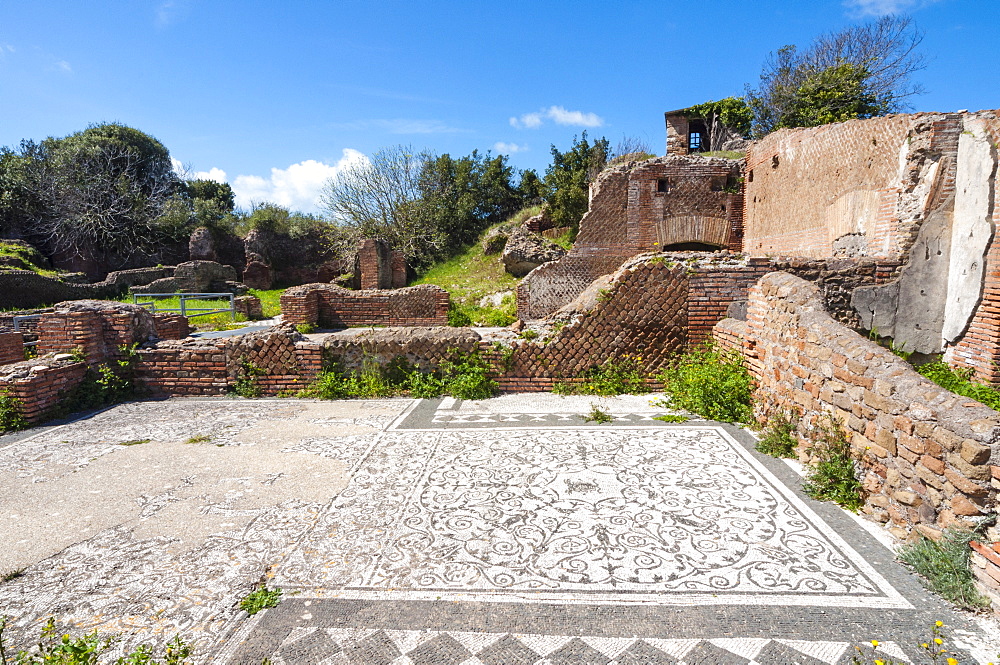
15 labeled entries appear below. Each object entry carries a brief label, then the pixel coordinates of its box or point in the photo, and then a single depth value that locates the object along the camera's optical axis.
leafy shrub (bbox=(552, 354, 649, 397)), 5.98
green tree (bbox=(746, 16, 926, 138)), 17.23
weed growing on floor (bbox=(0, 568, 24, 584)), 2.54
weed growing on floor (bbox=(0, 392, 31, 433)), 4.98
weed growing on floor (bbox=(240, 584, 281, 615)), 2.32
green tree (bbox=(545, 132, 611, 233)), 20.28
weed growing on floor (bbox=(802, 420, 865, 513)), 3.14
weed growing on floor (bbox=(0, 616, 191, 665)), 1.79
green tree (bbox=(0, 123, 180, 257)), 21.25
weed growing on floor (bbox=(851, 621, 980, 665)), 1.88
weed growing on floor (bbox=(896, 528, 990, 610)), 2.19
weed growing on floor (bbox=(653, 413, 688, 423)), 4.86
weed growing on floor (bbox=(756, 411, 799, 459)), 3.96
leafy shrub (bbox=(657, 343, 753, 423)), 4.94
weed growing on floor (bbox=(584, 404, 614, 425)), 4.95
